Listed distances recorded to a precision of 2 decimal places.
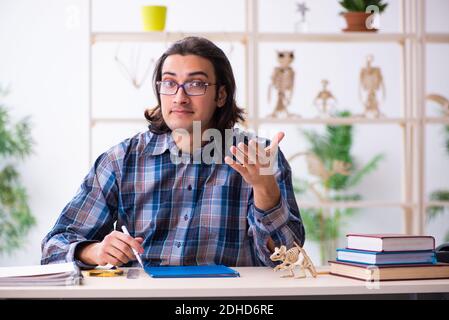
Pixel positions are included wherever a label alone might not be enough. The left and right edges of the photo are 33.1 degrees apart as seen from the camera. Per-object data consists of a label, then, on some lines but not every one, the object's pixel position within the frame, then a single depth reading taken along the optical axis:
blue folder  1.93
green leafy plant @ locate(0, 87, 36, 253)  5.28
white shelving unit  4.11
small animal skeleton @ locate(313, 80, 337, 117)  4.31
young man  2.36
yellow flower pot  4.07
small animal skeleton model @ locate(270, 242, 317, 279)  1.98
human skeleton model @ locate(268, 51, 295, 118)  4.23
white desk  1.70
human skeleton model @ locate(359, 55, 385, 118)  4.32
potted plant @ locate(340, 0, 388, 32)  4.23
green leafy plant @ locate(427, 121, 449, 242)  5.61
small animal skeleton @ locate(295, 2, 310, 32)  4.30
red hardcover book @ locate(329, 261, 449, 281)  1.87
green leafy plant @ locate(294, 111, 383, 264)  5.61
